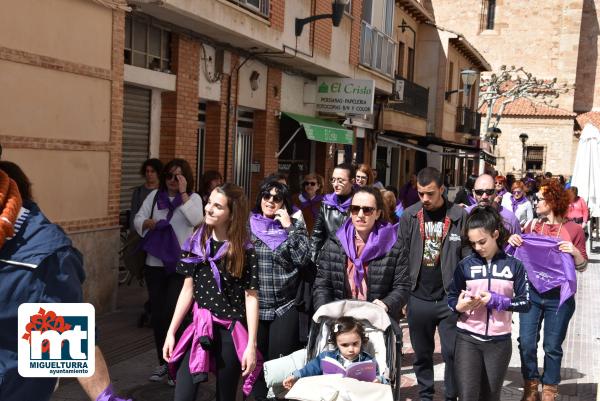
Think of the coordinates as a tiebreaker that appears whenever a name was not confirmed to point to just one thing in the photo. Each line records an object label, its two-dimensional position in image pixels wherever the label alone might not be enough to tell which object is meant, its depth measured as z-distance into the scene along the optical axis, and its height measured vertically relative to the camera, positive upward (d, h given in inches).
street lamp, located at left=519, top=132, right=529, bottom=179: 1919.5 -12.5
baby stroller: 189.9 -47.1
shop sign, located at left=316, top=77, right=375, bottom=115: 699.2 +52.0
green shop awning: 629.3 +17.5
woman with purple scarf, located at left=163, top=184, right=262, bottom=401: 177.2 -39.1
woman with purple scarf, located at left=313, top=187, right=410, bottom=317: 205.5 -30.6
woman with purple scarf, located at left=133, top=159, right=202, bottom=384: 267.9 -30.1
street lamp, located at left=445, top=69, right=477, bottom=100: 1028.5 +109.1
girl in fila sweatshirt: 204.4 -41.9
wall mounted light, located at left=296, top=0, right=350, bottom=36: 567.5 +101.6
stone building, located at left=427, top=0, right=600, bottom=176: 2149.4 +358.3
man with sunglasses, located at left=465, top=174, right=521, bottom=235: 303.5 -13.9
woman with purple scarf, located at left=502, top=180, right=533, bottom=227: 515.2 -31.9
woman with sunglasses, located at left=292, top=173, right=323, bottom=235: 335.6 -22.6
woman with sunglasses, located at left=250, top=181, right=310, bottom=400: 209.6 -35.9
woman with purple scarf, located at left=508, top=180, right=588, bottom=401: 247.6 -44.8
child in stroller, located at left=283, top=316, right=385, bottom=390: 178.1 -50.4
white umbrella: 648.4 -9.3
